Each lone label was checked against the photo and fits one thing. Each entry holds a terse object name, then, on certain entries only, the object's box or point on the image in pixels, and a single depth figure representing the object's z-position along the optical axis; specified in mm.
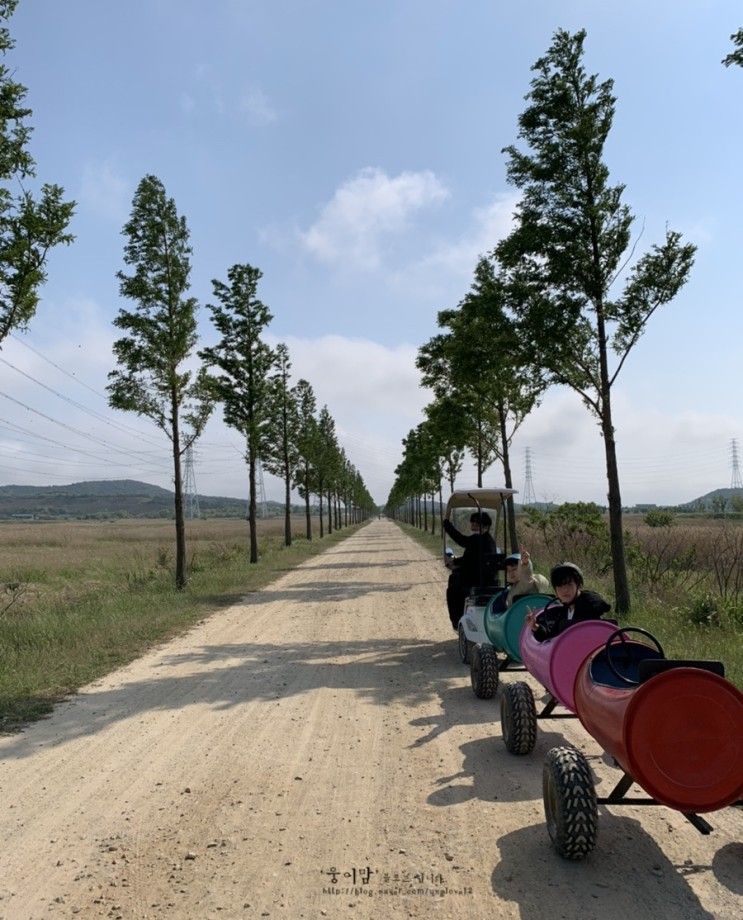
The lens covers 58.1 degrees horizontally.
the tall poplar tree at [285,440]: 36000
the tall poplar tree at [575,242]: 12245
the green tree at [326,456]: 49875
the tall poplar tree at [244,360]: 26312
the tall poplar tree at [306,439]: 40125
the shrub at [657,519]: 33781
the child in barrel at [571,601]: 5582
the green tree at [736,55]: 7632
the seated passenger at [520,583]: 7492
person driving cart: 9297
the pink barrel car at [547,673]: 4910
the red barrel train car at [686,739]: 3264
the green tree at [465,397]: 23266
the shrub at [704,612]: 10062
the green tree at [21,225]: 8500
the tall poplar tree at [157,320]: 17250
